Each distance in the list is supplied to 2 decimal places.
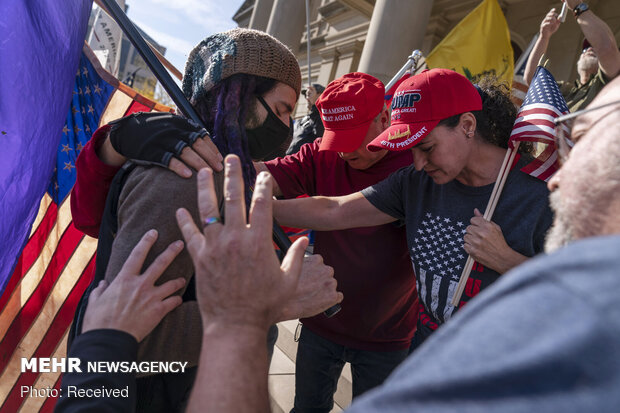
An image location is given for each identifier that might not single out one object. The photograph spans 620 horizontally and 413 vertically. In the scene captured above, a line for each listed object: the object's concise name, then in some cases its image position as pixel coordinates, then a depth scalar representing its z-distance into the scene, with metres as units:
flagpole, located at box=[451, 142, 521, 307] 1.55
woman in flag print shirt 1.51
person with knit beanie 1.05
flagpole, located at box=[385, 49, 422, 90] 3.51
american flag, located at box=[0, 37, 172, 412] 1.86
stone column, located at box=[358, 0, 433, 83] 6.32
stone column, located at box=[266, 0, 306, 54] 10.43
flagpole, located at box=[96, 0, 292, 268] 1.44
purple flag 1.50
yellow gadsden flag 4.62
